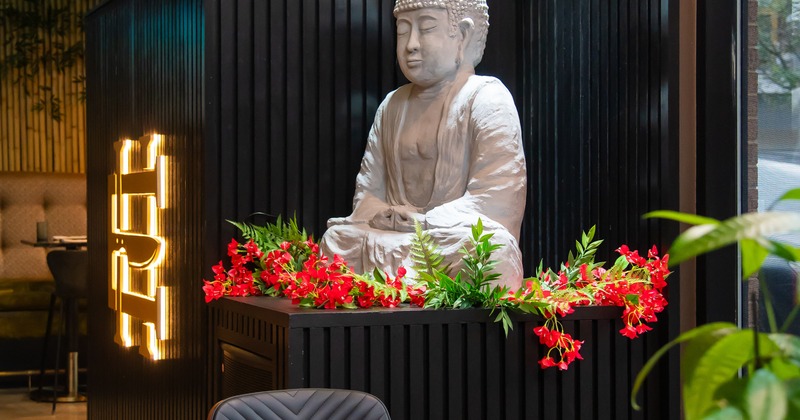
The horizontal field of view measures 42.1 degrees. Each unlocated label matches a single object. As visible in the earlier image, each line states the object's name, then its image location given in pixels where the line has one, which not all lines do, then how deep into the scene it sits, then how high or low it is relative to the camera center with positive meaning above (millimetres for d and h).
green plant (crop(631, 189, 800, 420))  578 -92
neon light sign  4219 -226
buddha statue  3439 +136
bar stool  6332 -579
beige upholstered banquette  7020 -253
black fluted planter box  2938 -494
